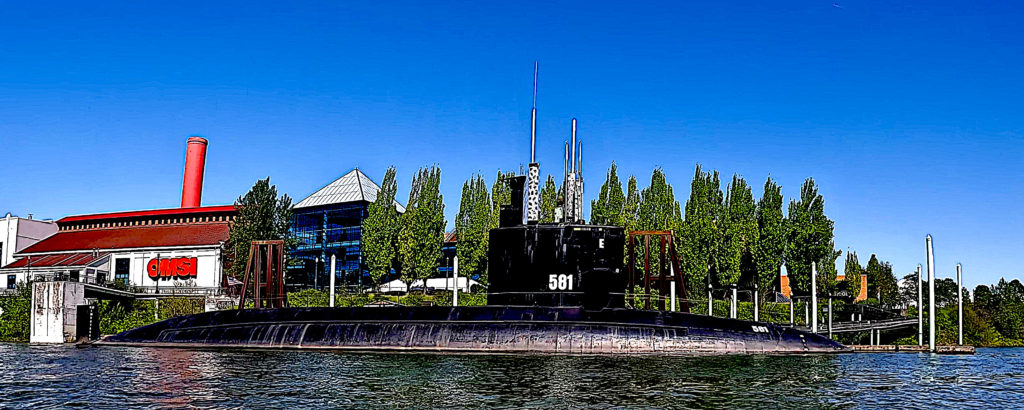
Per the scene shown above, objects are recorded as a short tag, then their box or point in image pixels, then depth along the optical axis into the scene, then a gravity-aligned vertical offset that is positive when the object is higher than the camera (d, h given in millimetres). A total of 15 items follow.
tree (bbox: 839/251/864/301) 68750 +10
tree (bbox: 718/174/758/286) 59031 +2425
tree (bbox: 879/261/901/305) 75812 -1381
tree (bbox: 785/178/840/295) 58531 +2290
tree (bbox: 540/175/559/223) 63750 +5216
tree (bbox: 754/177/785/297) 59000 +1906
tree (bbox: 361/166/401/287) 62281 +1942
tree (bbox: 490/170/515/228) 63094 +5303
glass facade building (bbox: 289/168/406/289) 75062 +2923
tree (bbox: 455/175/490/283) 61469 +2824
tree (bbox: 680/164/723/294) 59250 +2272
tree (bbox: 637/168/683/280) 60750 +4337
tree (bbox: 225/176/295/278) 59875 +3009
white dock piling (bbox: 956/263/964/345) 39062 -1238
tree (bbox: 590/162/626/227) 61406 +4604
